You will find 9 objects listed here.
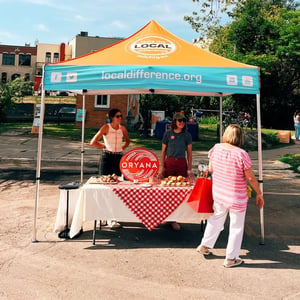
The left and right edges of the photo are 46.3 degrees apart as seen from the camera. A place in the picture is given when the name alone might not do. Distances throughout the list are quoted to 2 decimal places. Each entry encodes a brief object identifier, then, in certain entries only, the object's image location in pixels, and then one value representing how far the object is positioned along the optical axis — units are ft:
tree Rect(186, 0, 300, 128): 100.17
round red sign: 17.80
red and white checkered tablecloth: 16.63
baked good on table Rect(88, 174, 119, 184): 17.53
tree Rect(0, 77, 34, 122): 94.32
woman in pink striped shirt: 14.23
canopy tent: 17.01
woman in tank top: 19.83
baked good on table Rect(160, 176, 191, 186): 17.24
